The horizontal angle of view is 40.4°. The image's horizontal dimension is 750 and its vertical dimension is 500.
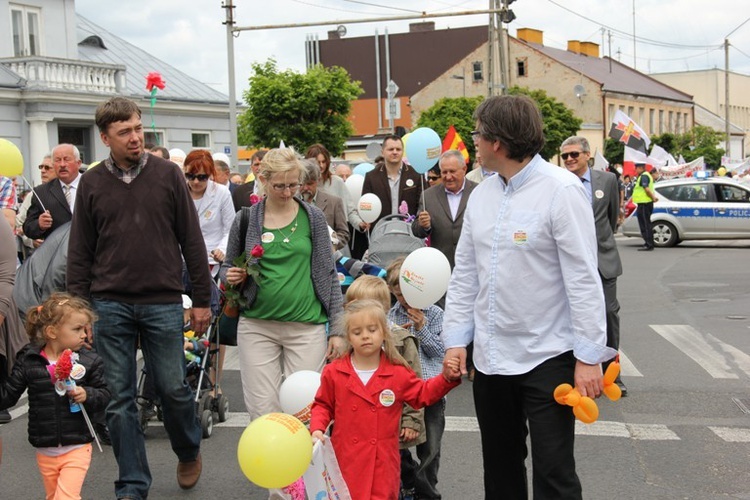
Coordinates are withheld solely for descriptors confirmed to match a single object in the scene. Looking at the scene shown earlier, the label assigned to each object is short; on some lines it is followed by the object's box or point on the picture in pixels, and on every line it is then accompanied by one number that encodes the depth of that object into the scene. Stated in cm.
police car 2391
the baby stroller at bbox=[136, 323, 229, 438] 722
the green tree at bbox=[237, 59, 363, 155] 3775
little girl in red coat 475
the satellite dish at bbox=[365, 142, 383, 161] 2212
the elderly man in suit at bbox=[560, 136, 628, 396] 820
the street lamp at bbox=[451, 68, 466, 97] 7411
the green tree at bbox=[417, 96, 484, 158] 5538
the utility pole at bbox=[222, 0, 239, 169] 2394
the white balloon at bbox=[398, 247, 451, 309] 571
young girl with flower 508
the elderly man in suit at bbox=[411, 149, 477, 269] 880
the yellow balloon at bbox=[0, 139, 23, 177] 864
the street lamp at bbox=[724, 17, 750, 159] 7588
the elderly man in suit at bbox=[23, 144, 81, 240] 826
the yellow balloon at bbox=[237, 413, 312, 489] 425
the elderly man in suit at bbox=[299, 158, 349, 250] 854
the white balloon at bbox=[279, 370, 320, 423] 527
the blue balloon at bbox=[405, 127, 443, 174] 961
